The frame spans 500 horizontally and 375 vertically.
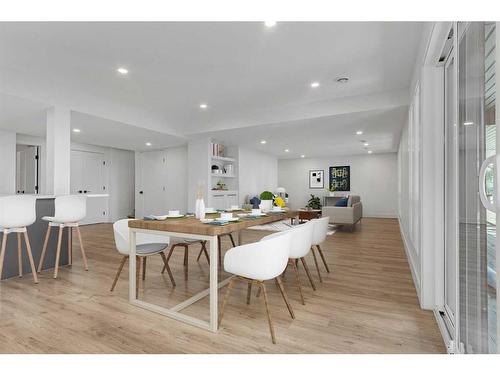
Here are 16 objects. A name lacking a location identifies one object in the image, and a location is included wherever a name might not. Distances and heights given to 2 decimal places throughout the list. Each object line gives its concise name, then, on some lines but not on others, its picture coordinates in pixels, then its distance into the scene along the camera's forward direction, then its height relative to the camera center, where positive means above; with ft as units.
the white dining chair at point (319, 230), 9.40 -1.54
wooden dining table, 6.29 -1.21
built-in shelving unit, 21.67 +1.27
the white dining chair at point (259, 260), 6.02 -1.68
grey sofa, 20.04 -2.04
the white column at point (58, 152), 12.54 +1.70
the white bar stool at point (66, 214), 10.56 -1.05
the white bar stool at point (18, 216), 9.27 -1.01
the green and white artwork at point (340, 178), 33.04 +1.16
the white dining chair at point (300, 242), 7.72 -1.61
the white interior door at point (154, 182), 26.17 +0.53
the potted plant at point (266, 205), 10.43 -0.69
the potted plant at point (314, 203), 32.71 -1.92
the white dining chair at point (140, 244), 8.24 -1.89
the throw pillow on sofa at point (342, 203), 23.63 -1.38
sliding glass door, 3.67 -0.01
